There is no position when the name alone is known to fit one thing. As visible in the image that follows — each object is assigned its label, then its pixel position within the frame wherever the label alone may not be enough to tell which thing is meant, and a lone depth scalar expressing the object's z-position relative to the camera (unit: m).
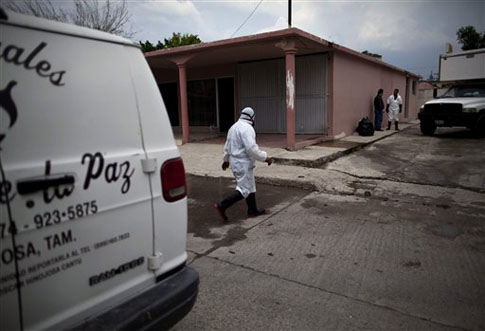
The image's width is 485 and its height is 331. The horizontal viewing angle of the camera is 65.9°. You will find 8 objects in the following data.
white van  1.67
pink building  11.23
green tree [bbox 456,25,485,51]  36.50
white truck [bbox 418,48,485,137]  13.16
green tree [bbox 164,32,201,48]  27.20
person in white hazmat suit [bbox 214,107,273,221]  5.09
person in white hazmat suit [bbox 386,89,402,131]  16.47
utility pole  17.60
